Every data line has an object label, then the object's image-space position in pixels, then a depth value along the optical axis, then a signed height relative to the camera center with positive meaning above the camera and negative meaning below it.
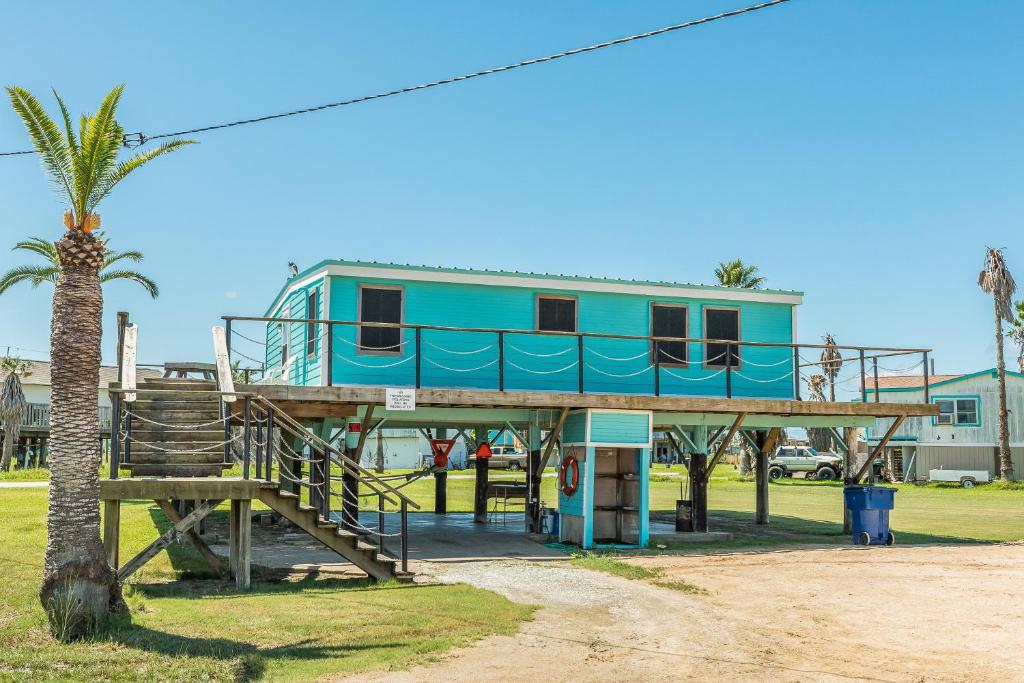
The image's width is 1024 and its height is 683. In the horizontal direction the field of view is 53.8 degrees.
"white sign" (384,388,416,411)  17.94 +0.60
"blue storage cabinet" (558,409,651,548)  19.50 -0.88
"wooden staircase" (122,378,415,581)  14.33 -0.36
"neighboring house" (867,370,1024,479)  48.34 +0.67
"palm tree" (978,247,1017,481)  51.00 +8.08
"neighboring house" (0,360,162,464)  49.38 +0.86
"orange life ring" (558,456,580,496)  19.75 -0.80
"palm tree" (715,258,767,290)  53.19 +8.59
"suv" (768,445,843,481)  53.09 -1.33
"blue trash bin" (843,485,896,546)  20.80 -1.57
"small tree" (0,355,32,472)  43.53 +0.76
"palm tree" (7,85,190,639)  10.95 +0.62
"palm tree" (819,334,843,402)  58.55 +5.45
